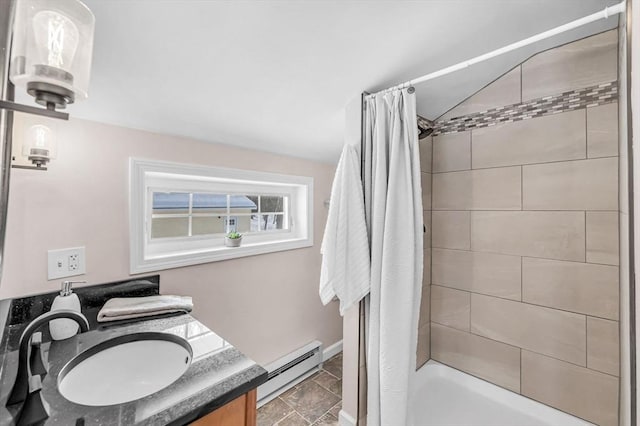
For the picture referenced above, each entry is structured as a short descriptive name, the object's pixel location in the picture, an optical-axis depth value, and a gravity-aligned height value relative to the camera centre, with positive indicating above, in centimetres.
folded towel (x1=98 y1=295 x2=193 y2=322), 101 -39
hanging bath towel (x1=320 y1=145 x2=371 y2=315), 133 -15
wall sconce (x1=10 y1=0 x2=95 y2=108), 43 +28
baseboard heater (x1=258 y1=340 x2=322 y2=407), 176 -113
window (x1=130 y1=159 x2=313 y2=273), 129 +1
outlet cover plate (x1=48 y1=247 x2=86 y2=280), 104 -21
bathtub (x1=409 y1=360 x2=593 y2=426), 146 -113
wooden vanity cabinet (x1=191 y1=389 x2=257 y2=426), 67 -54
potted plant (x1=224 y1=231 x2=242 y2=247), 171 -17
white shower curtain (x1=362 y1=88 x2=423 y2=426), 125 -21
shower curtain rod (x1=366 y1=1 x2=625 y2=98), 85 +66
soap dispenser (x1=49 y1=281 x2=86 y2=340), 89 -35
